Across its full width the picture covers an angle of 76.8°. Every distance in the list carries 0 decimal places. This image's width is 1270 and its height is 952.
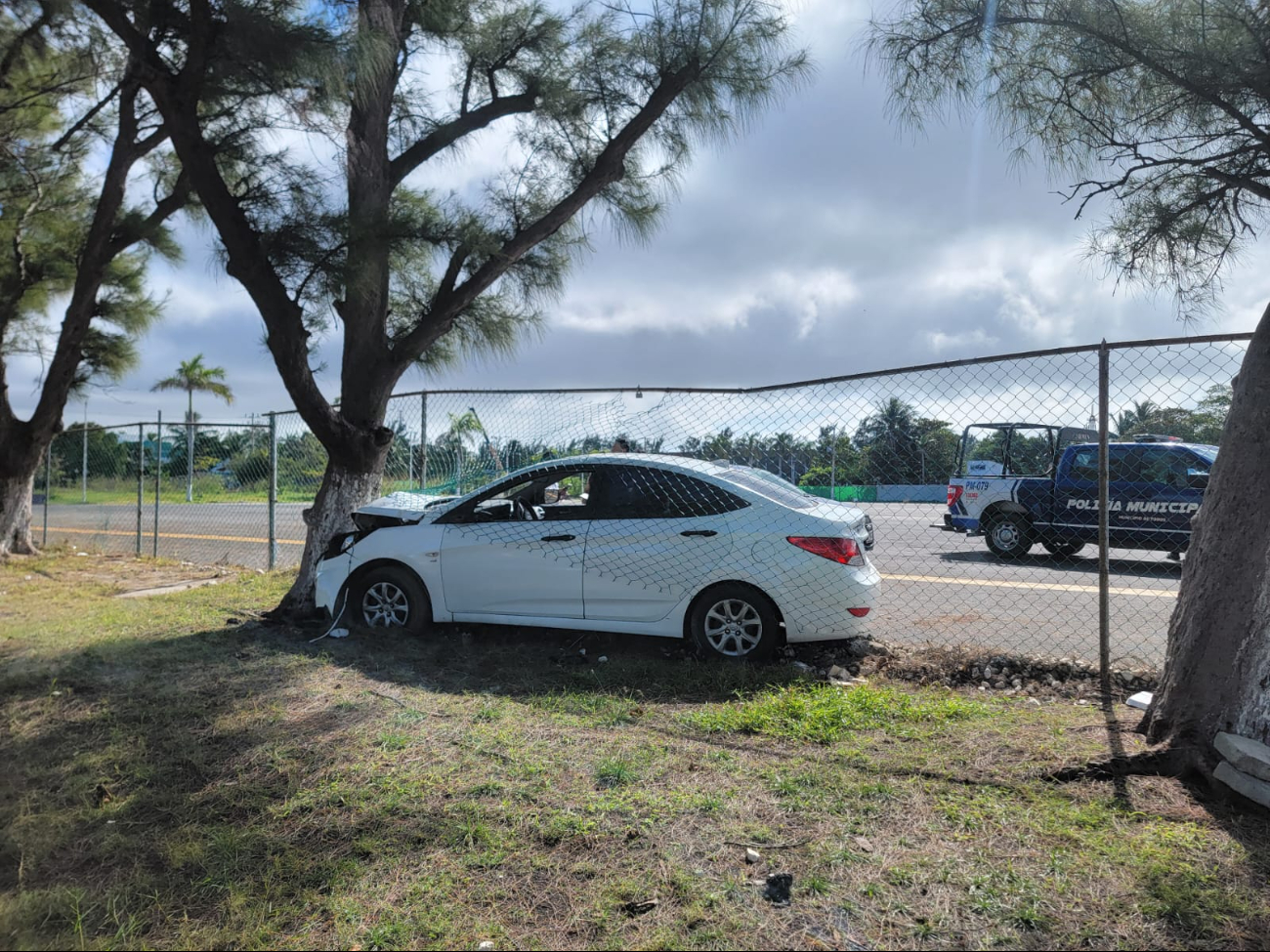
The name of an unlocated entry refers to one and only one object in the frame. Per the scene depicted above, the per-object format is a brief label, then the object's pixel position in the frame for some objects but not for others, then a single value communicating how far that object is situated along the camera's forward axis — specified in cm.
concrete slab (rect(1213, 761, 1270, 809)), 294
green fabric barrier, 629
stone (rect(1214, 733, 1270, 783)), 296
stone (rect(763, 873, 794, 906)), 255
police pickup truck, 1001
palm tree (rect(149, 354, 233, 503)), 3838
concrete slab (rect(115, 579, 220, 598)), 884
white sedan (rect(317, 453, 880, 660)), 529
